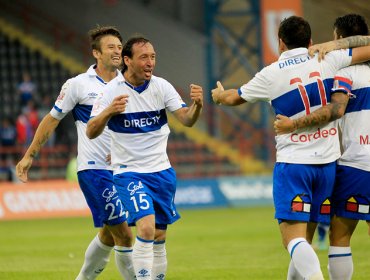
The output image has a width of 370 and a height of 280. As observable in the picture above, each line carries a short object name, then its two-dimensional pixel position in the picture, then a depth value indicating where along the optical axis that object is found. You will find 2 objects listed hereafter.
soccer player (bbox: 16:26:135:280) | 19.39
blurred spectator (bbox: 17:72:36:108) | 61.50
